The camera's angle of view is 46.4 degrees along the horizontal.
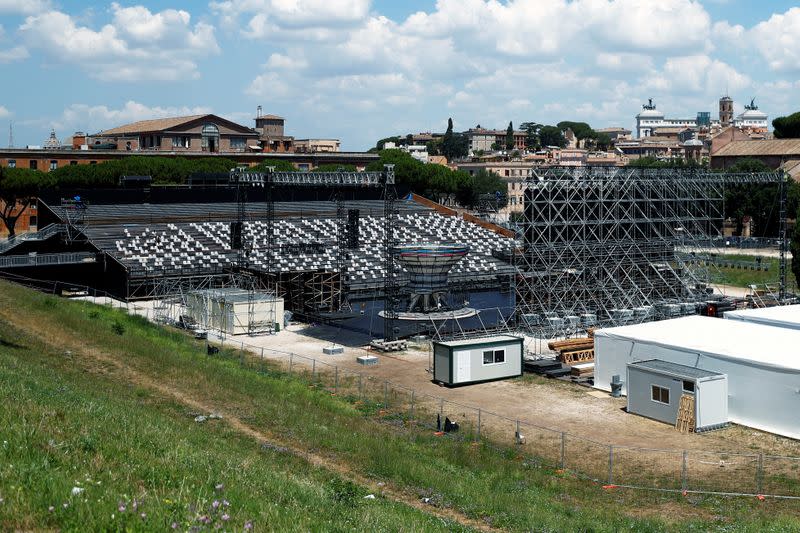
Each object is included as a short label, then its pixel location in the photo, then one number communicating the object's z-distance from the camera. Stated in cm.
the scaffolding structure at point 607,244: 5141
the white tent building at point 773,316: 4094
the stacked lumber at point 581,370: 3859
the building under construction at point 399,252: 5206
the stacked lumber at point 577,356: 4159
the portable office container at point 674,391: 3047
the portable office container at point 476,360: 3678
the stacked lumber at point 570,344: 4236
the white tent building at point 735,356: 3048
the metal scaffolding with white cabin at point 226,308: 4856
